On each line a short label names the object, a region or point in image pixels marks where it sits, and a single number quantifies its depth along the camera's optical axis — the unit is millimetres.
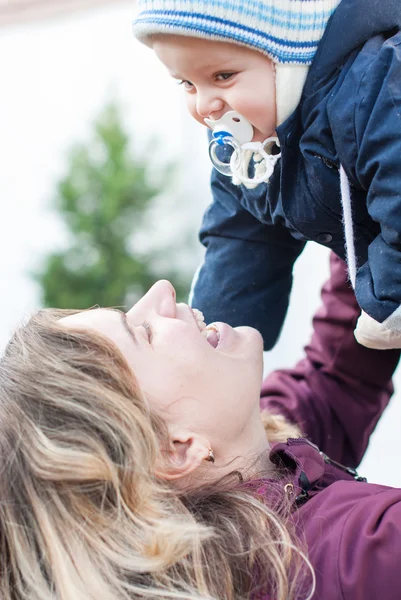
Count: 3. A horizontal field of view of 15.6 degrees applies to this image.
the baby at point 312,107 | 880
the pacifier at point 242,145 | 944
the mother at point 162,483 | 884
